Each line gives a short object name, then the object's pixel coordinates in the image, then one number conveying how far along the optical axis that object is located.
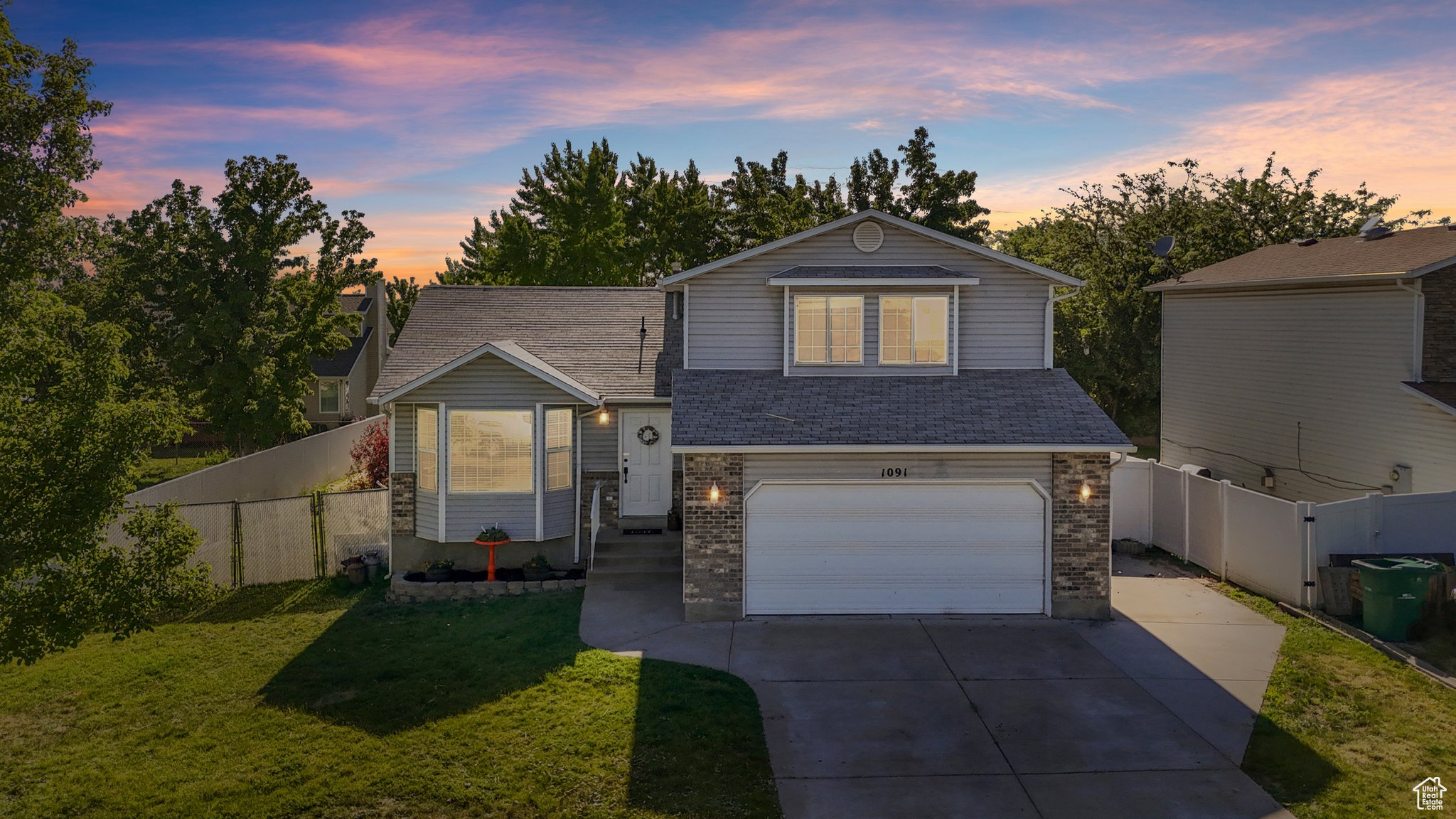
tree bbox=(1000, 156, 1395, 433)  33.75
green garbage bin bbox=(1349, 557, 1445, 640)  13.24
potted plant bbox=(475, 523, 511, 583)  16.62
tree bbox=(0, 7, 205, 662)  8.45
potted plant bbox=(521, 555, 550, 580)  16.89
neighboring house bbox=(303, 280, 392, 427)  40.12
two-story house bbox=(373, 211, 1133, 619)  14.67
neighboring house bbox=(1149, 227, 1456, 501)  17.02
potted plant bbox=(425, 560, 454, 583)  16.77
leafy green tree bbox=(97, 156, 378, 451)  26.89
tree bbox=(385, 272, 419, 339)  54.62
